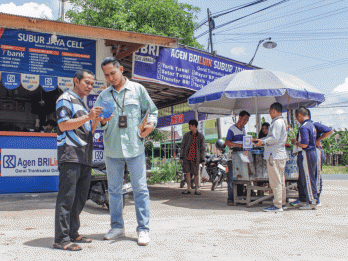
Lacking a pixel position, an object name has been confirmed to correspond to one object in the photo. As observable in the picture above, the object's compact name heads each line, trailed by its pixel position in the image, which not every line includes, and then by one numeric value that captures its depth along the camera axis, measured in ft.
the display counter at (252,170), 22.16
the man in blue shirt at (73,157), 11.33
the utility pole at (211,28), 72.13
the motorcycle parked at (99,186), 20.24
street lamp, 55.31
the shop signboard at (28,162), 24.07
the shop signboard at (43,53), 22.61
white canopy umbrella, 21.07
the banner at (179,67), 27.20
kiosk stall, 22.52
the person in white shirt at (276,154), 20.10
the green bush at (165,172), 44.77
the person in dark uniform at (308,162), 20.75
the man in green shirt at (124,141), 12.40
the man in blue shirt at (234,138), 22.70
